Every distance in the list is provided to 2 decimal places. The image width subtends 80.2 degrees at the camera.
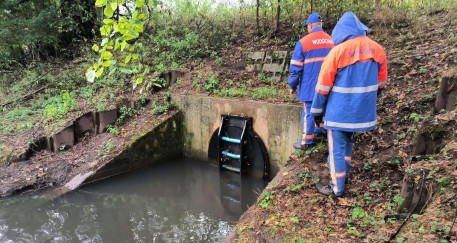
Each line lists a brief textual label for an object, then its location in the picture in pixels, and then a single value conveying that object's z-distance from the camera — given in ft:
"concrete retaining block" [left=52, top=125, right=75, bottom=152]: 21.70
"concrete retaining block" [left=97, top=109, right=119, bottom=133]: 23.08
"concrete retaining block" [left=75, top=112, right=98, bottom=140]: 22.70
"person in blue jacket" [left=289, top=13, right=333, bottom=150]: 13.65
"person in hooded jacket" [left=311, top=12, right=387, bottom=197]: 9.65
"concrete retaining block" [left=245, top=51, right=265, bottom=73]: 26.55
